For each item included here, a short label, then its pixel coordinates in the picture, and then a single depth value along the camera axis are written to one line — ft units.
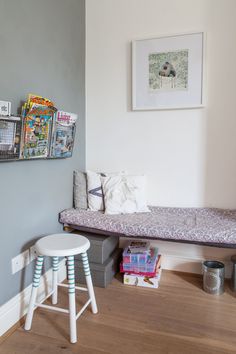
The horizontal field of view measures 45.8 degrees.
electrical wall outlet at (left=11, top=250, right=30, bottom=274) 5.55
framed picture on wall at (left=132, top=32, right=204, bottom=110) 7.36
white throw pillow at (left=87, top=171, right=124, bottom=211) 7.67
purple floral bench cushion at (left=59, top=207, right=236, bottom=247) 6.23
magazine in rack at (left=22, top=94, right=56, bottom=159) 5.35
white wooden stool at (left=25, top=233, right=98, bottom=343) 5.06
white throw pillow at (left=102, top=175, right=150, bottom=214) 7.48
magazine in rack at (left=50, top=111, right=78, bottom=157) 6.31
